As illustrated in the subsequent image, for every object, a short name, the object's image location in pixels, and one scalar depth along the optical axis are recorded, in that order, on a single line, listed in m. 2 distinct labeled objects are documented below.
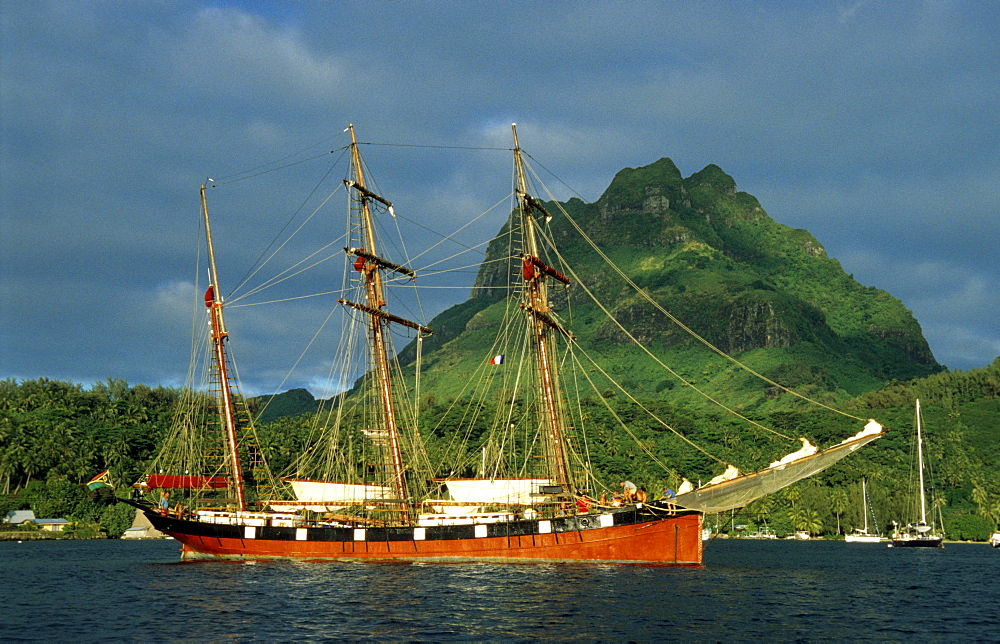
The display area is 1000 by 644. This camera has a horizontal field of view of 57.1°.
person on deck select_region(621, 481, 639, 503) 68.94
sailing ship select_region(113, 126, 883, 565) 68.81
